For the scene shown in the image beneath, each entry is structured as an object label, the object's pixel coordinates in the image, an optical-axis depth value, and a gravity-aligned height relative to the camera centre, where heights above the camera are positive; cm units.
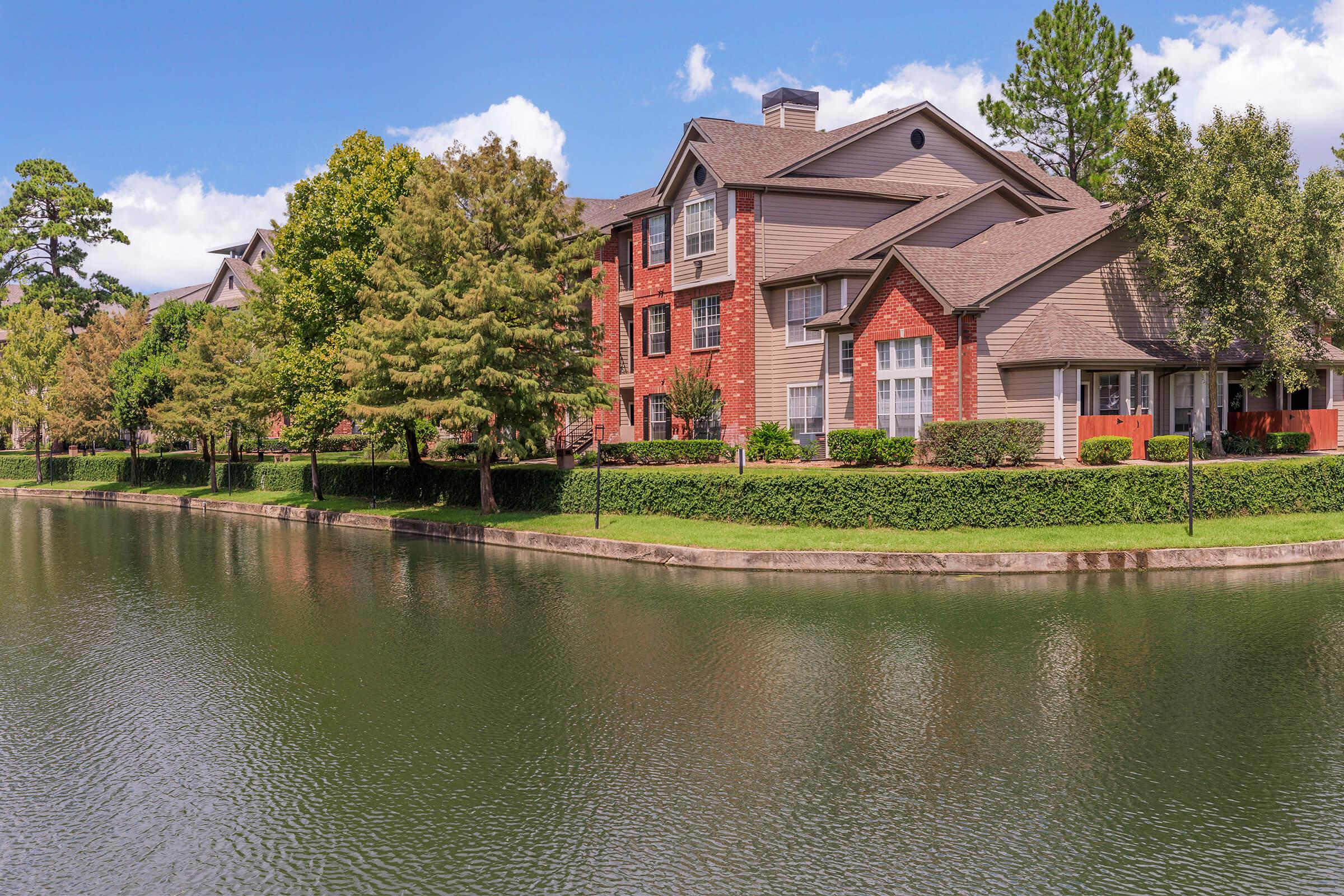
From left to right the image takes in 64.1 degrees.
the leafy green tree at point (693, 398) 3944 +170
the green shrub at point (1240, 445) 3222 -17
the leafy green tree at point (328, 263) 3738 +652
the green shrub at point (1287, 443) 3262 -13
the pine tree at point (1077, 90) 6153 +2051
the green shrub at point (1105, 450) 2833 -25
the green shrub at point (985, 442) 2780 -1
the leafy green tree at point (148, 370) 5553 +417
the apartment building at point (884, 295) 3036 +482
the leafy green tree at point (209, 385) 4838 +293
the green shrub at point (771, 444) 3616 -4
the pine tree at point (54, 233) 7756 +1592
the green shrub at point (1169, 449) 2941 -24
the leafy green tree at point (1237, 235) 2953 +572
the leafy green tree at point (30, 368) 6241 +493
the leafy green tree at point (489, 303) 3056 +417
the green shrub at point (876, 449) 2938 -17
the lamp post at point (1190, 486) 2220 -100
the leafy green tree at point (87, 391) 5894 +320
